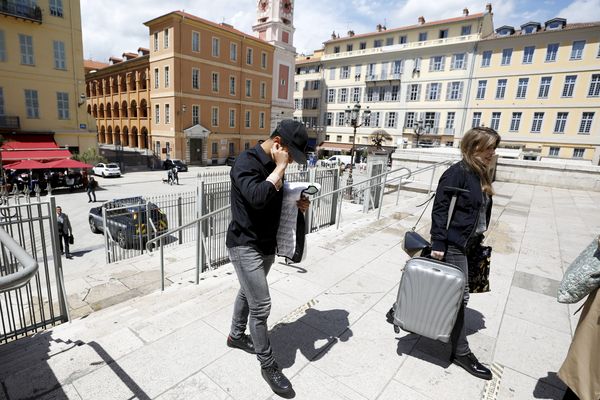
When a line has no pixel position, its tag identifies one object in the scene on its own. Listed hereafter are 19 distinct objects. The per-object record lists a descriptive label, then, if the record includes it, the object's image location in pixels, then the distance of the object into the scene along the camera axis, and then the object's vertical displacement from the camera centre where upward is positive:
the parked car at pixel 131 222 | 9.76 -2.86
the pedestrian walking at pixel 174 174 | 23.41 -3.17
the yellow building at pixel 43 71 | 21.47 +3.36
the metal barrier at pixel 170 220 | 6.14 -2.48
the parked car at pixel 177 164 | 30.52 -3.28
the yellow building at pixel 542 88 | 29.08 +6.04
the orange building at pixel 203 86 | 31.58 +4.67
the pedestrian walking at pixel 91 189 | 17.15 -3.39
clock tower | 39.41 +11.27
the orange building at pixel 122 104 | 37.03 +2.64
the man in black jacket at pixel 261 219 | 2.13 -0.58
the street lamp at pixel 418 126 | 34.08 +1.92
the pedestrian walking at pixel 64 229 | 8.63 -2.82
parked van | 34.39 -2.01
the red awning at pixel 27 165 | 17.88 -2.51
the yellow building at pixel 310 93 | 47.06 +6.47
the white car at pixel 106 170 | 26.06 -3.57
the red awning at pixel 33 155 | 19.38 -2.11
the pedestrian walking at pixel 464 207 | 2.46 -0.45
